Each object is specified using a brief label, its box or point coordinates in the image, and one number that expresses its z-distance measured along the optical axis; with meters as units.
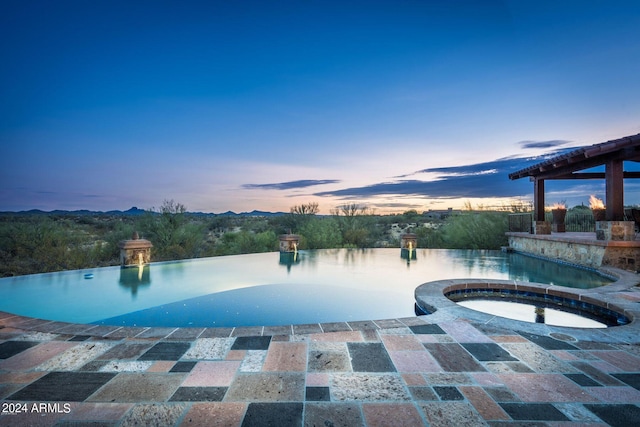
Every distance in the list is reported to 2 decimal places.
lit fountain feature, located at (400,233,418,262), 9.77
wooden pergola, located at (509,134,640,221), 6.41
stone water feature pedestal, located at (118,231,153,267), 6.91
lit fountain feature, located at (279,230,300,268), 9.62
